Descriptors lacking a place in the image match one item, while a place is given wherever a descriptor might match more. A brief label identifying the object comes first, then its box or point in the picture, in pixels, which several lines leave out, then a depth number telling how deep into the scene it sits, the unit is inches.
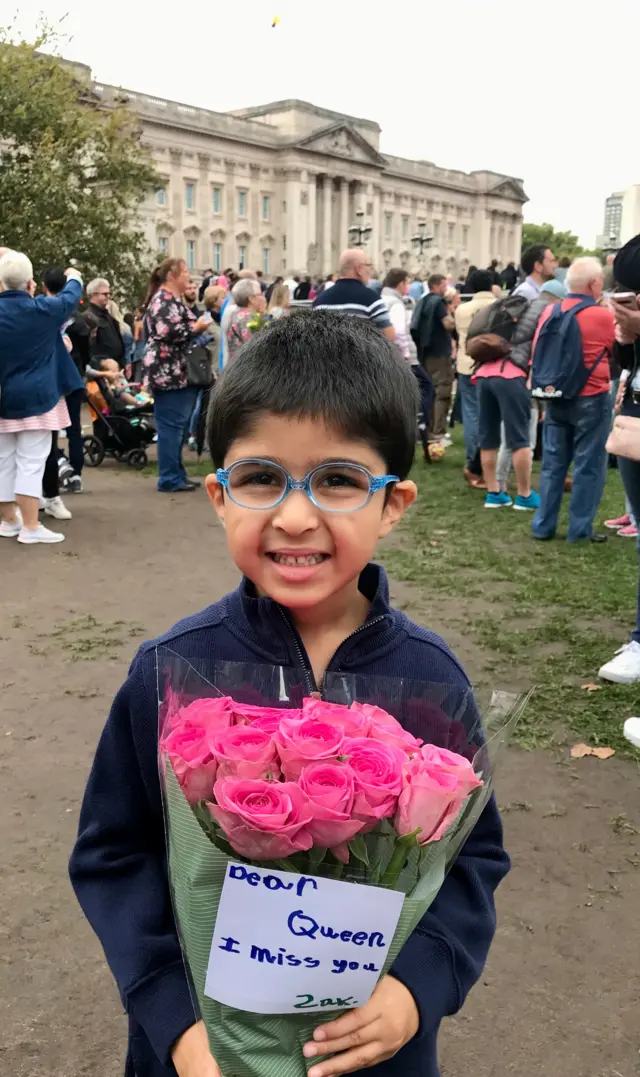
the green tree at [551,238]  4402.6
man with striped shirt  320.2
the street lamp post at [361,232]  1225.4
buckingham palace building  2704.2
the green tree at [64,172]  924.6
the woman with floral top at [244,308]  409.4
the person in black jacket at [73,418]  321.7
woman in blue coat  271.1
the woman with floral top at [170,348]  351.6
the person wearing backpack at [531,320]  325.1
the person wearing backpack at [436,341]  447.5
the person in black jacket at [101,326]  424.8
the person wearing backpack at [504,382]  325.7
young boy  51.6
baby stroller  417.4
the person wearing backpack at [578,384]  277.1
